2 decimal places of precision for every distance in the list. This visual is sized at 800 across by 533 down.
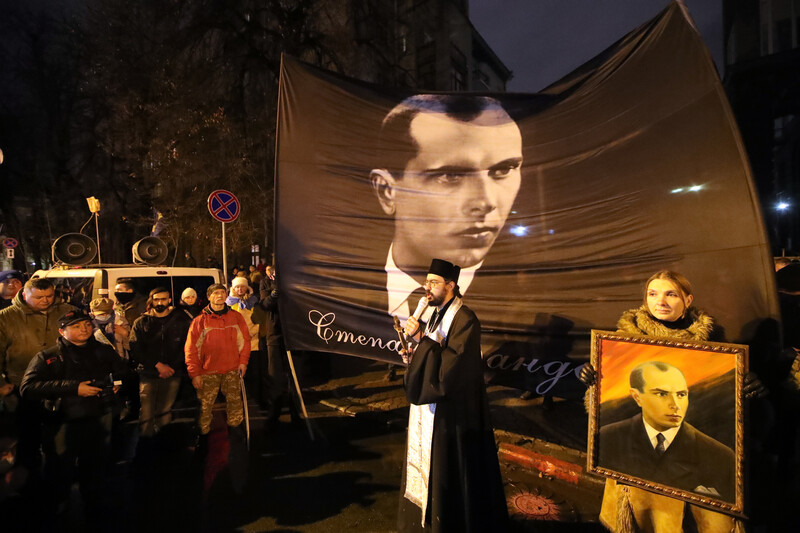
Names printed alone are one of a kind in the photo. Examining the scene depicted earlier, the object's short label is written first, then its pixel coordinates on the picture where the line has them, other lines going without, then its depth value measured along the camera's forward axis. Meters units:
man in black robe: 2.56
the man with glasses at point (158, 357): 4.48
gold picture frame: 2.06
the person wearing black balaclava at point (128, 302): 5.87
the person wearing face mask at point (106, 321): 5.07
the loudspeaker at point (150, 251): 9.34
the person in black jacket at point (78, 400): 3.29
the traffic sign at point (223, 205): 7.02
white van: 6.21
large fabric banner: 2.62
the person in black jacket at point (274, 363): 5.34
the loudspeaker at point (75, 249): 8.61
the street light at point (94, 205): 10.91
